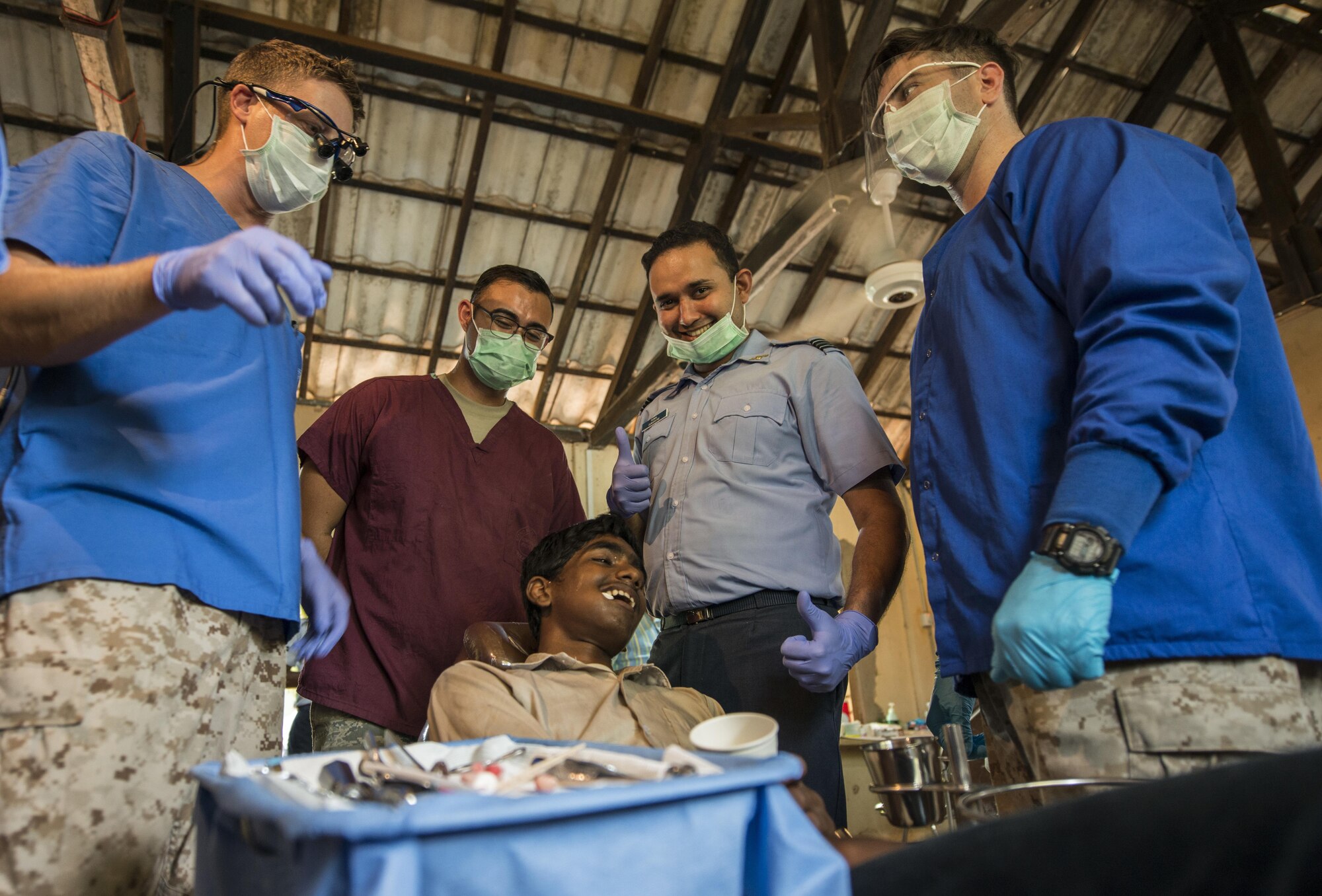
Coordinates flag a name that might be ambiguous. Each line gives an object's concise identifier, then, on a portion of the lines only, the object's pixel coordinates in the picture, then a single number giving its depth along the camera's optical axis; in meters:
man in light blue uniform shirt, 1.86
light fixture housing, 5.29
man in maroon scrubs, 2.23
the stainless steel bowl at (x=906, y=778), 2.24
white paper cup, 0.94
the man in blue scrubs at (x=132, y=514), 1.14
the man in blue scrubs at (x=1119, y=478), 1.09
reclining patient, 1.67
